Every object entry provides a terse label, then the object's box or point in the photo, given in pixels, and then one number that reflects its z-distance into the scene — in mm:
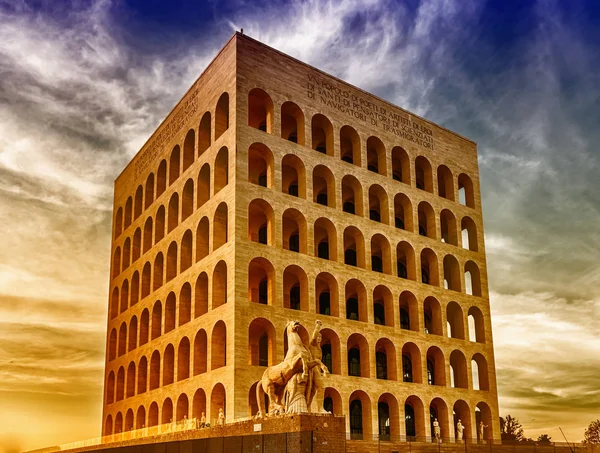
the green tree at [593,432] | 81938
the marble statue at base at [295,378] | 30422
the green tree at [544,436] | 87531
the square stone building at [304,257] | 44625
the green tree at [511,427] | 87225
